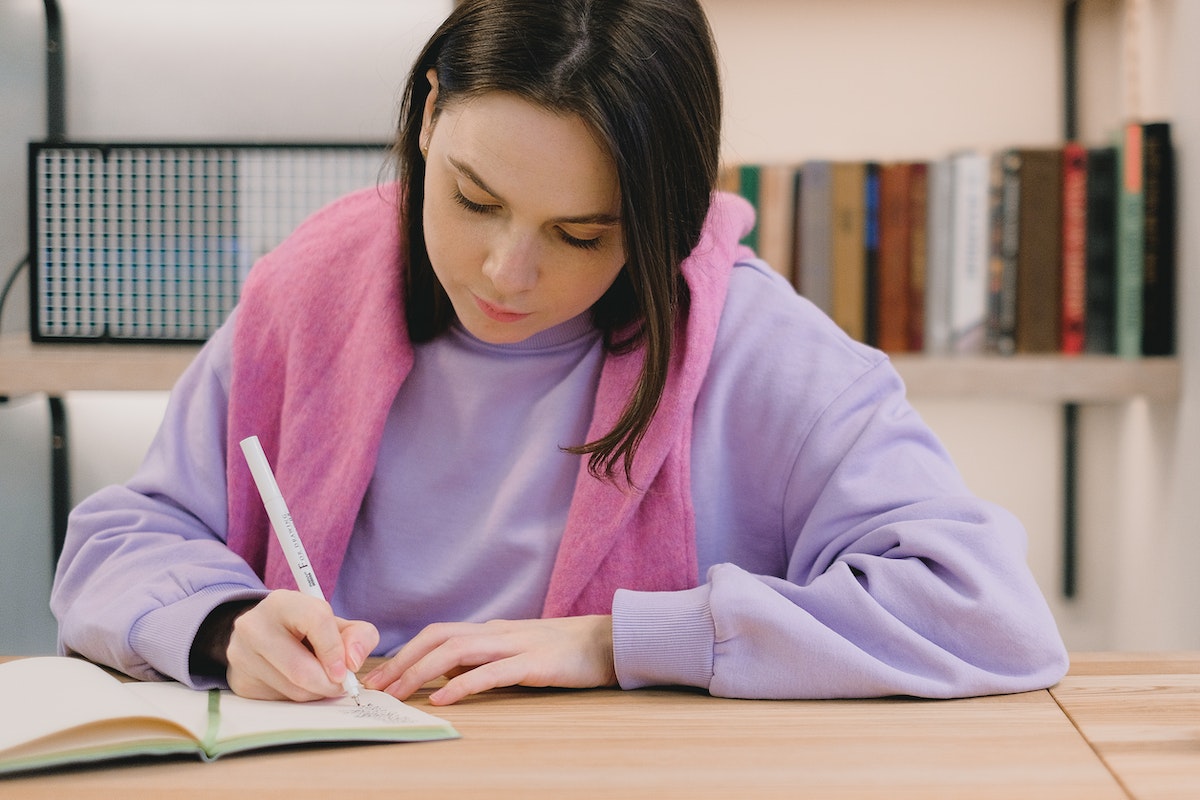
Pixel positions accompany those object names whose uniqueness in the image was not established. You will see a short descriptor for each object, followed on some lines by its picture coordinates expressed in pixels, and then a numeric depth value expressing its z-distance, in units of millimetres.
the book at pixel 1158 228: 1505
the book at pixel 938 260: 1574
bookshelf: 1708
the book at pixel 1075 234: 1547
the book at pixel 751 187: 1594
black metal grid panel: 1541
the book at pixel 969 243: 1566
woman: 815
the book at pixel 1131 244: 1511
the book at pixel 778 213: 1596
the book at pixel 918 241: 1574
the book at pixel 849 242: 1574
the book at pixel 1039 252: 1553
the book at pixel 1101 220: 1546
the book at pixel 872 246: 1578
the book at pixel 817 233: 1578
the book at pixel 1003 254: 1562
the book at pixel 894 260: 1576
